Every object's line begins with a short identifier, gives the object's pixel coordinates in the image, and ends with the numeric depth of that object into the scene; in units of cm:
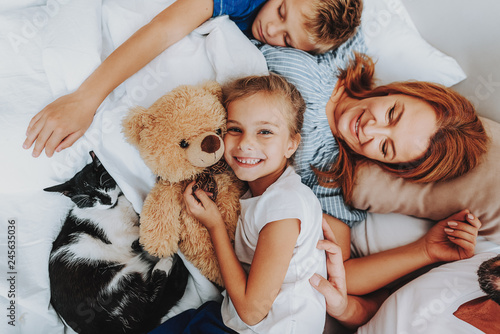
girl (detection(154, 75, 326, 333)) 82
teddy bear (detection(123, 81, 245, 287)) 80
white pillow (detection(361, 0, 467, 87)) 118
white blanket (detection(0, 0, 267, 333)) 91
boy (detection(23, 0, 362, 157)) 91
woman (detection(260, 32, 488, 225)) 94
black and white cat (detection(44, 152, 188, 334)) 90
